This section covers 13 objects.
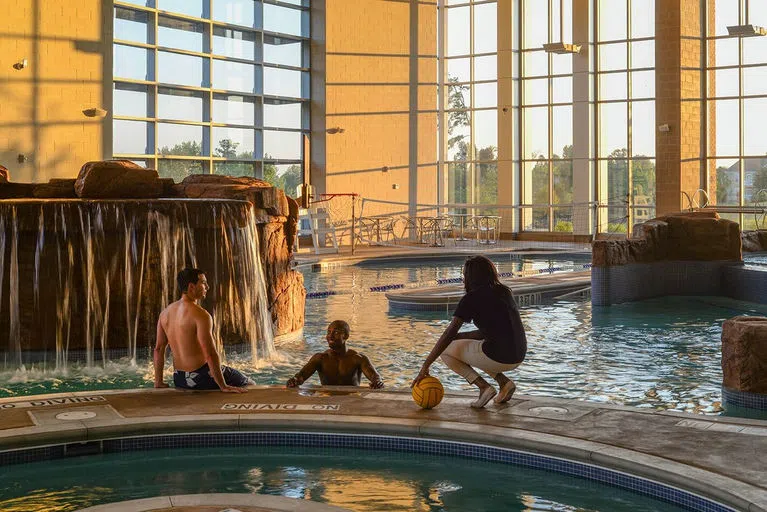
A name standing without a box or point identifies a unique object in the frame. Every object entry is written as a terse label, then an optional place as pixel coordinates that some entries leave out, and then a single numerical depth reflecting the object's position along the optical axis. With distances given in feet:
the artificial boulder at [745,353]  21.04
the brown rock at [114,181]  30.07
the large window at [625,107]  83.56
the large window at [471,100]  92.38
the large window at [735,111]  79.20
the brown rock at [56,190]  31.71
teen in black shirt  18.76
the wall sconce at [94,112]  60.23
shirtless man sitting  19.76
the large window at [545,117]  87.86
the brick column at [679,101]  74.54
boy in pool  20.84
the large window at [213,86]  66.69
